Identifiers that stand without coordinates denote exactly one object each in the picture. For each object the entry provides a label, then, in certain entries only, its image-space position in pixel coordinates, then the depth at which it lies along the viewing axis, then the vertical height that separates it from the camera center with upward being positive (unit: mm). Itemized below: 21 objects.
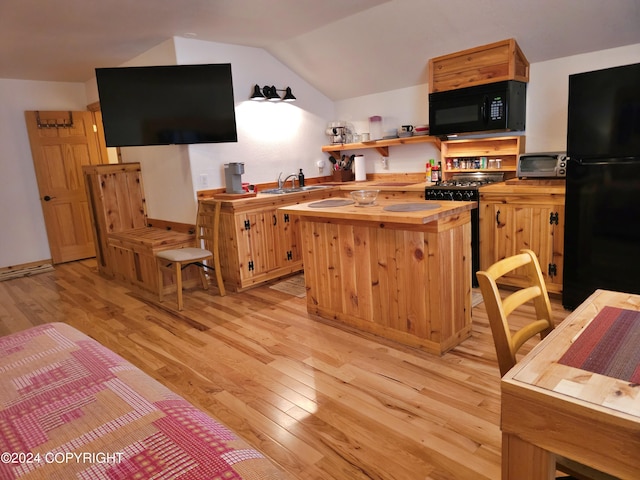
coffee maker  4344 -91
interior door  5695 +108
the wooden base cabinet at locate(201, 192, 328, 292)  4219 -750
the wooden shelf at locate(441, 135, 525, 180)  4082 +14
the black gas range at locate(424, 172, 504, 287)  3854 -348
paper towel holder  5410 -106
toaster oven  3545 -144
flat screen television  4023 +649
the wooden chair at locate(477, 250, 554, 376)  1282 -497
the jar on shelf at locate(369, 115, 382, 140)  5172 +377
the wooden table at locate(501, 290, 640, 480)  875 -575
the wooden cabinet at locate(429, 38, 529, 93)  3725 +766
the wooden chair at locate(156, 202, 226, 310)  3906 -766
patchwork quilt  951 -631
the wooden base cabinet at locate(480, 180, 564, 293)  3430 -628
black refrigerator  2785 -250
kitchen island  2637 -719
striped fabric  1021 -522
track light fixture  4746 +787
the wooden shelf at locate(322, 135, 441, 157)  4586 +163
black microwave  3758 +389
